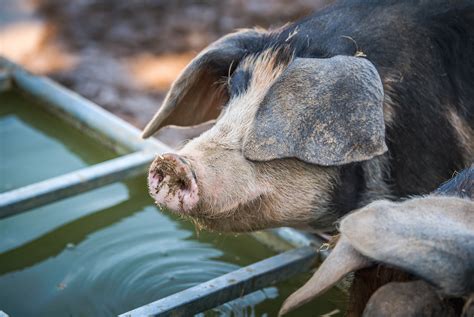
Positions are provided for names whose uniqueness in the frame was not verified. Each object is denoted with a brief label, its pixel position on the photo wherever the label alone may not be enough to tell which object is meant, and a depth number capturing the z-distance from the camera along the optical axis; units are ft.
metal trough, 11.31
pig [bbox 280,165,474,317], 7.27
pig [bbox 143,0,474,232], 10.53
